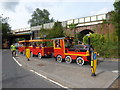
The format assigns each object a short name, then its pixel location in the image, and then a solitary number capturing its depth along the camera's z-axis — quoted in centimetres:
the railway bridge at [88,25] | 1464
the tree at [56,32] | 1662
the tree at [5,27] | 3169
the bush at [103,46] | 956
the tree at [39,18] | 5604
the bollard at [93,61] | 459
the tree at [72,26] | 1883
